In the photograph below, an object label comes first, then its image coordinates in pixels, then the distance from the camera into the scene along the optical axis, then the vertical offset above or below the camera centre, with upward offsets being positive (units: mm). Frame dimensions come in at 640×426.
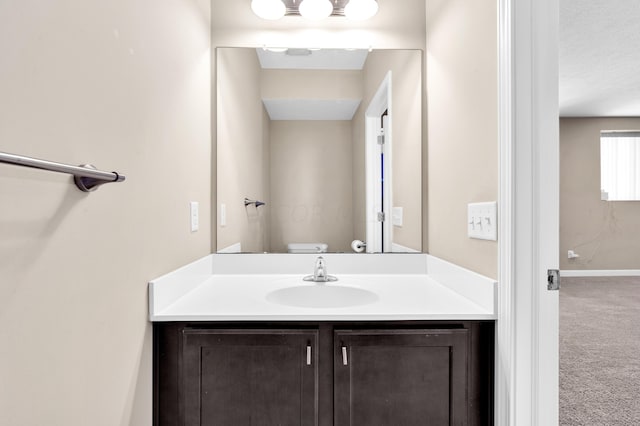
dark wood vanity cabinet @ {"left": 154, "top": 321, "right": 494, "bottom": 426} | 1117 -490
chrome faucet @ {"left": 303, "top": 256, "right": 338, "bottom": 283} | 1597 -266
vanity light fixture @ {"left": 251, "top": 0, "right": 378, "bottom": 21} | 1692 +922
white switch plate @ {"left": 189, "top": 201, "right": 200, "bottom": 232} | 1461 -14
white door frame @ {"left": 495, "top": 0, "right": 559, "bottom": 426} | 1028 +28
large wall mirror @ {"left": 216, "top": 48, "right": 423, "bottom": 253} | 1776 +307
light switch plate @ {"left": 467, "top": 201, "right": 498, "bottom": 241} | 1118 -27
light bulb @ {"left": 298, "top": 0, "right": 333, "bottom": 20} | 1696 +919
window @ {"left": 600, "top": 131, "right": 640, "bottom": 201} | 5781 +717
